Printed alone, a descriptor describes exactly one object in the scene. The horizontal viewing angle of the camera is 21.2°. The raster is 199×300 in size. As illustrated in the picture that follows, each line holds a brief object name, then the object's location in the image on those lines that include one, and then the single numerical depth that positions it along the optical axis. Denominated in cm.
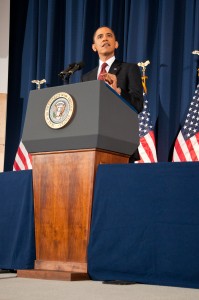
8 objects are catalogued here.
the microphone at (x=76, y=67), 255
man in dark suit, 287
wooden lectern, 230
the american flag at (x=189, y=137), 440
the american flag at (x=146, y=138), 458
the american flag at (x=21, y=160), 544
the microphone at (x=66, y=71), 253
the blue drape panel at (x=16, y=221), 251
